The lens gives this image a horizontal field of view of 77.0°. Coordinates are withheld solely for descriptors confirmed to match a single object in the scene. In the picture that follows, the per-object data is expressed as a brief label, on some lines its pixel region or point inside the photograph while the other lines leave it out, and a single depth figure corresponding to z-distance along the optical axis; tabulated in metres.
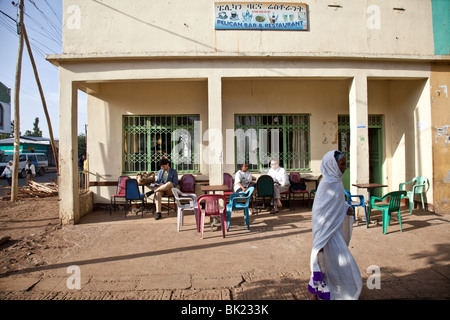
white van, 19.22
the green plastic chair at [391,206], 5.27
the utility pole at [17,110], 8.72
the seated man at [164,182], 6.74
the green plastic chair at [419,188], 6.76
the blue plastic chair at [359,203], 5.94
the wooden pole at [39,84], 8.62
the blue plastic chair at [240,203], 5.58
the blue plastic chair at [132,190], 6.88
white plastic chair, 5.63
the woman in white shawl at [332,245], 2.62
